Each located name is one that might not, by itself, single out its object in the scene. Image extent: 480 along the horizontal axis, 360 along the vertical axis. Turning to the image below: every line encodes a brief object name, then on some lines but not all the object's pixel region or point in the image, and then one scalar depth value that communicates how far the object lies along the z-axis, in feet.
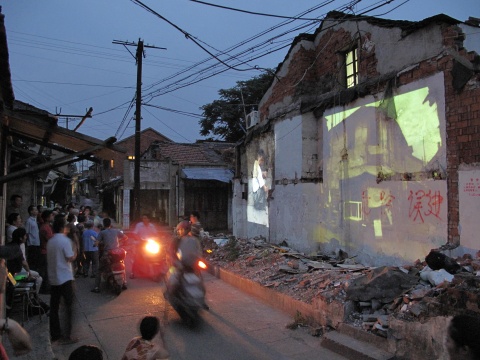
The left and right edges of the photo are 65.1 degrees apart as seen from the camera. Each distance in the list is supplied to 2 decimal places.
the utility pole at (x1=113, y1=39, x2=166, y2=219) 59.47
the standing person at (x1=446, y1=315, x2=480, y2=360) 7.60
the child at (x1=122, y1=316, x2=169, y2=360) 10.04
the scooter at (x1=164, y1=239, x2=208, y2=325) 21.09
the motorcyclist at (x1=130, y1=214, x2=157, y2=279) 34.35
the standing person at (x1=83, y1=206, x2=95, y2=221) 39.46
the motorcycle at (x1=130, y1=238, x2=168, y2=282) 32.89
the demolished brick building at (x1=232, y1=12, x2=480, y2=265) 23.94
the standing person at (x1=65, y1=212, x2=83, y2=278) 29.73
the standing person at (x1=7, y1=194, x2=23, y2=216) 27.76
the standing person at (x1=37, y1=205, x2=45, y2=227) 32.79
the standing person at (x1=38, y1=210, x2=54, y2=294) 27.14
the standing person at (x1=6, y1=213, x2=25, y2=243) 24.11
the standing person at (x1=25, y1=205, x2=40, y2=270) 27.20
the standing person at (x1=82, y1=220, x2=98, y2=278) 32.71
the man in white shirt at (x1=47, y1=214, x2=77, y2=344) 18.08
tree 108.27
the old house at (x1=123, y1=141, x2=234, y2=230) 80.74
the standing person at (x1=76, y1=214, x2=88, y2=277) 33.89
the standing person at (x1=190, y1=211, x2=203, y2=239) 27.12
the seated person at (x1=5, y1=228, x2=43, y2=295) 19.03
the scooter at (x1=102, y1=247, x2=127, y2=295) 27.68
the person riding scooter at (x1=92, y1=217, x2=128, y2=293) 28.68
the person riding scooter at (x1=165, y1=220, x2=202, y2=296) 22.09
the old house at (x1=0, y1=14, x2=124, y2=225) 19.84
